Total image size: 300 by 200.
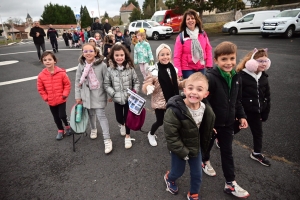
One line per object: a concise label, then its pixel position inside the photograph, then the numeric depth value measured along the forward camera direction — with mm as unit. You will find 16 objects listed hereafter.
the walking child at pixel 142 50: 6285
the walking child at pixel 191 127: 1876
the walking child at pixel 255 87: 2428
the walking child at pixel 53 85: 3375
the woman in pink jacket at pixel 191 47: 3571
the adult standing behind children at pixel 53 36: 13626
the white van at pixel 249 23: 16828
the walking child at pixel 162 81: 2789
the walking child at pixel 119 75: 3051
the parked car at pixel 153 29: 17672
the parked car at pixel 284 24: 13523
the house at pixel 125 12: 95688
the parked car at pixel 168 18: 20531
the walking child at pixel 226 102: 2115
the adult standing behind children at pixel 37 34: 9961
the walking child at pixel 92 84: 3084
